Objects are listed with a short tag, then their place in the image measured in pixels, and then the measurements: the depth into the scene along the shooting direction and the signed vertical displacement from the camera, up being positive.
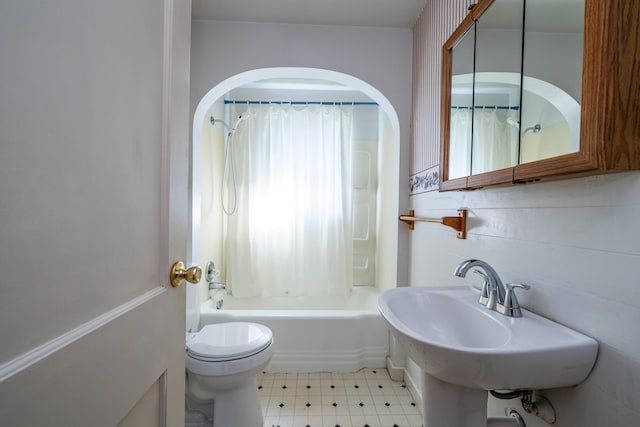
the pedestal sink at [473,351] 0.65 -0.36
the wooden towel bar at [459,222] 1.21 -0.04
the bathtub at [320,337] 1.95 -0.89
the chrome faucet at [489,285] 0.90 -0.23
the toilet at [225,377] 1.32 -0.80
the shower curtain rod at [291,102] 2.53 +0.97
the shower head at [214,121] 2.27 +0.70
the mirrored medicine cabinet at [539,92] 0.58 +0.34
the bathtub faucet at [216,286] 2.12 -0.59
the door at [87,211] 0.31 -0.01
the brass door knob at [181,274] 0.65 -0.16
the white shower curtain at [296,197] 2.50 +0.11
